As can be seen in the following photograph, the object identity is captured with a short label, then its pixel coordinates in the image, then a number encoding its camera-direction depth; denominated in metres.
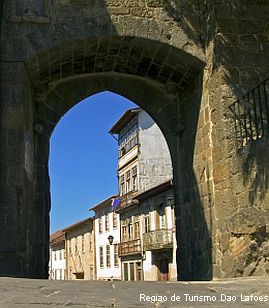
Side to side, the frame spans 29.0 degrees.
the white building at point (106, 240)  32.88
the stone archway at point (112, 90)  7.68
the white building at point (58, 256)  47.80
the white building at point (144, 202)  23.50
